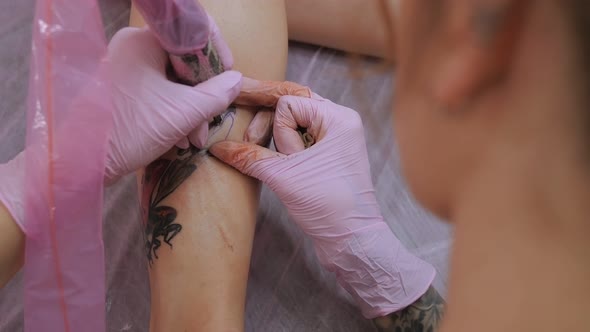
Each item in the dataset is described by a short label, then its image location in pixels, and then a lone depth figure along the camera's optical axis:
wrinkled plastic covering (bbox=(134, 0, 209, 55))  0.75
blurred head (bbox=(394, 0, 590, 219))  0.25
